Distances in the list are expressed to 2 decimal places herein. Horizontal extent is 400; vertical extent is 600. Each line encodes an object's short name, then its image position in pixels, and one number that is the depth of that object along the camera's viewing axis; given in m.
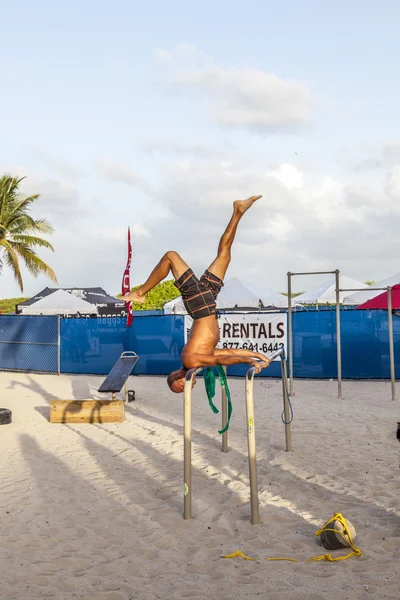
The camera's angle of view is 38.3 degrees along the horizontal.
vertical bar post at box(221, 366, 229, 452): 7.74
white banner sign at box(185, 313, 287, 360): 14.03
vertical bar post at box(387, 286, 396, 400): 12.02
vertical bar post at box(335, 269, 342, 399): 12.13
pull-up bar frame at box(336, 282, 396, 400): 12.09
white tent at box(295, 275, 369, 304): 28.08
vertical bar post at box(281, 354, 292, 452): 7.42
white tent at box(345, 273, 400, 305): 22.92
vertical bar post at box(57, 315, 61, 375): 17.31
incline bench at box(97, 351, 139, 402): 10.70
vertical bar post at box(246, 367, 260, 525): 5.24
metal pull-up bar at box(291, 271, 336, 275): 12.23
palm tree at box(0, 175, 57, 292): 30.05
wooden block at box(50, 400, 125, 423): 9.98
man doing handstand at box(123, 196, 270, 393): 4.86
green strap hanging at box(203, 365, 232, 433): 5.75
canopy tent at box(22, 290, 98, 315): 30.14
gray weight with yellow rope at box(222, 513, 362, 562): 4.44
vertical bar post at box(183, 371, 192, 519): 5.41
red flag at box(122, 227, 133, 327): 13.24
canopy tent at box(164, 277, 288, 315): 25.77
